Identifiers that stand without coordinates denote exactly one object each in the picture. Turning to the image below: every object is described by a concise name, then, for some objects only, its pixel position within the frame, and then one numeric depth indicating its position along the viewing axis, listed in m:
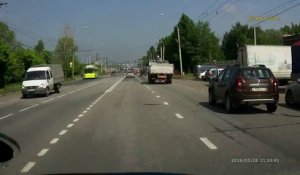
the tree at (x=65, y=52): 110.62
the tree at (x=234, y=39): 129.12
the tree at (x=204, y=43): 105.31
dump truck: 53.81
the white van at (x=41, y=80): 36.09
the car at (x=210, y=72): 52.94
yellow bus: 108.81
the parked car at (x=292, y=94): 20.03
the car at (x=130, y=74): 98.06
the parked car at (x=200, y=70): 65.91
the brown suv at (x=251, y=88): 18.06
